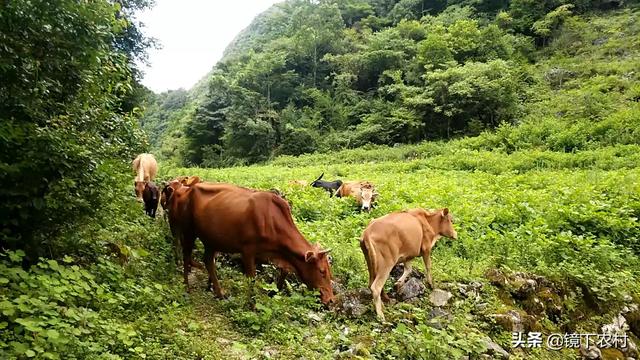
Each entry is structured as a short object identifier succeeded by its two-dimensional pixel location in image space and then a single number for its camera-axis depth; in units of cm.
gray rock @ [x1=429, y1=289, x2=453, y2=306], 670
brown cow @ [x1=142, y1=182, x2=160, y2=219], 1104
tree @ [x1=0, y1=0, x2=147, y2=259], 474
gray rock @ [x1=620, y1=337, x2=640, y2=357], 679
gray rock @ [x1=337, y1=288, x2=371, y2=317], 634
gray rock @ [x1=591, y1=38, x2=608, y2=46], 4249
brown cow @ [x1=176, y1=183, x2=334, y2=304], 643
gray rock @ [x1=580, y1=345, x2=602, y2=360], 648
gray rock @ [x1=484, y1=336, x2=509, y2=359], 577
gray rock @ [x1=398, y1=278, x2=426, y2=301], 692
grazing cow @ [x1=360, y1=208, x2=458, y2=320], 655
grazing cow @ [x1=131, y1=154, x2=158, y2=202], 1190
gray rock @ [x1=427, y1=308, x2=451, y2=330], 606
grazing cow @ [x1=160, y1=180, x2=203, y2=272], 727
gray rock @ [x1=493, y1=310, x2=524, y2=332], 648
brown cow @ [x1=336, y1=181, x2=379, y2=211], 1235
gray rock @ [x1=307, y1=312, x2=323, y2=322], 603
